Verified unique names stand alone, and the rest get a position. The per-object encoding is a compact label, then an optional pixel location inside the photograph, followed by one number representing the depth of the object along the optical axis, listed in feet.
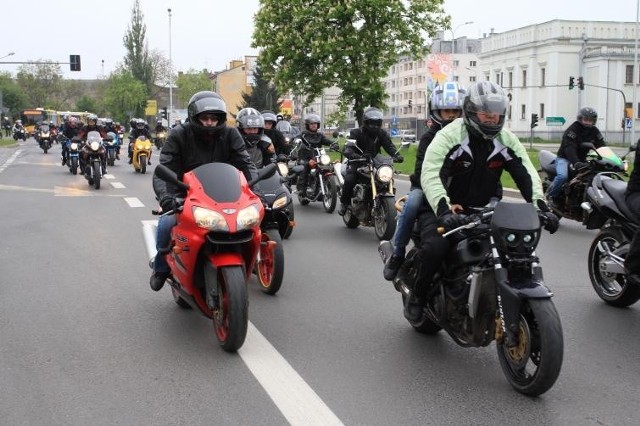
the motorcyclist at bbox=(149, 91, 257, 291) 19.10
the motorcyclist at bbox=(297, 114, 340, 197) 45.50
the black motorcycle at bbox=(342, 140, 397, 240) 33.30
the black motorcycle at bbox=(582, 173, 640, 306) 20.65
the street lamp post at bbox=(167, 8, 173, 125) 306.35
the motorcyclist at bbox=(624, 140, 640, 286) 18.98
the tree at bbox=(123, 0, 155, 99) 381.81
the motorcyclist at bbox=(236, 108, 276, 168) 31.12
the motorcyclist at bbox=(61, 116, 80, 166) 74.49
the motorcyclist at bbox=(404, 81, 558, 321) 15.57
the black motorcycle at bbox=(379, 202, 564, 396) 13.33
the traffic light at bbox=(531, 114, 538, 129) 157.63
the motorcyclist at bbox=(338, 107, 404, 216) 36.42
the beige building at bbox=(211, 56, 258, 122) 407.85
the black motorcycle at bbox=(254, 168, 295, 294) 22.49
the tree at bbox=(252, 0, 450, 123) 110.83
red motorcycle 16.12
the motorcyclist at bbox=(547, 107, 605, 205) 37.65
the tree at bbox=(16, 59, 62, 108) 392.47
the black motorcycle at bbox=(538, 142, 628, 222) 35.68
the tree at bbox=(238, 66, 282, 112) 235.24
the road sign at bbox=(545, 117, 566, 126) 221.66
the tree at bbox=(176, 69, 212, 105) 339.98
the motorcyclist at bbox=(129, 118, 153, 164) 83.92
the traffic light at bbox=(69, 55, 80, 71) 183.75
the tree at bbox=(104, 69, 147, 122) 333.62
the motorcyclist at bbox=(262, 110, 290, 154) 40.69
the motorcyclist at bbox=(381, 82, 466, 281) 17.63
